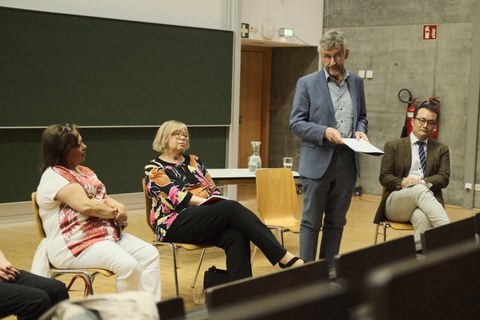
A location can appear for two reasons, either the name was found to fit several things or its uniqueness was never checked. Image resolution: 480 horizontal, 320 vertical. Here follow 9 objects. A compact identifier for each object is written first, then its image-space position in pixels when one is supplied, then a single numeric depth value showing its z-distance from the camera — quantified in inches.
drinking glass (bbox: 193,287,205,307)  186.7
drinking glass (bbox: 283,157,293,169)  246.1
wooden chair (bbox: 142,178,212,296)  178.1
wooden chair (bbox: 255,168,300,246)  226.4
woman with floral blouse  172.7
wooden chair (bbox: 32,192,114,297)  148.5
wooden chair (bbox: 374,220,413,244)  215.6
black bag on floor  181.8
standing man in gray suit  178.9
